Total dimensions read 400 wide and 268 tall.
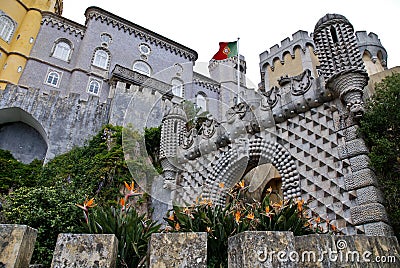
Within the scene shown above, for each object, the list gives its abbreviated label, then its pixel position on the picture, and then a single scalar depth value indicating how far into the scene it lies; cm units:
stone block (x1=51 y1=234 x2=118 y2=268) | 277
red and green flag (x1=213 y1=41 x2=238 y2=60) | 1928
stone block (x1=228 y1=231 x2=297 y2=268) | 263
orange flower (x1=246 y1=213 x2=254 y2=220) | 418
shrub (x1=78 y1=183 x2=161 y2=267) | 423
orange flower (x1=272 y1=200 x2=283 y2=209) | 461
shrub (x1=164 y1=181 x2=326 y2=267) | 428
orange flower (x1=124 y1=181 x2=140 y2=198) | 456
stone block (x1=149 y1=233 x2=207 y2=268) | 280
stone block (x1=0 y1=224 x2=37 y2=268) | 278
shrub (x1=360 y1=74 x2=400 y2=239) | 566
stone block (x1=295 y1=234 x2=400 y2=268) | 280
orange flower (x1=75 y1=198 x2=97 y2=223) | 409
